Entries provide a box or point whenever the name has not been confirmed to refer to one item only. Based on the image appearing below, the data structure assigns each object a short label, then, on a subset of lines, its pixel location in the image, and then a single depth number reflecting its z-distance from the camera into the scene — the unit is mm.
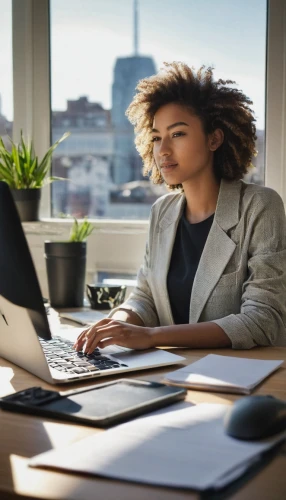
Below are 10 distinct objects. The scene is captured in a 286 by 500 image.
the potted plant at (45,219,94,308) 2492
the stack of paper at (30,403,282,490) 858
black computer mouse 962
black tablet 1092
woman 2016
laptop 1242
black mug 2463
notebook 1291
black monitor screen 1229
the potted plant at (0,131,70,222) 2768
